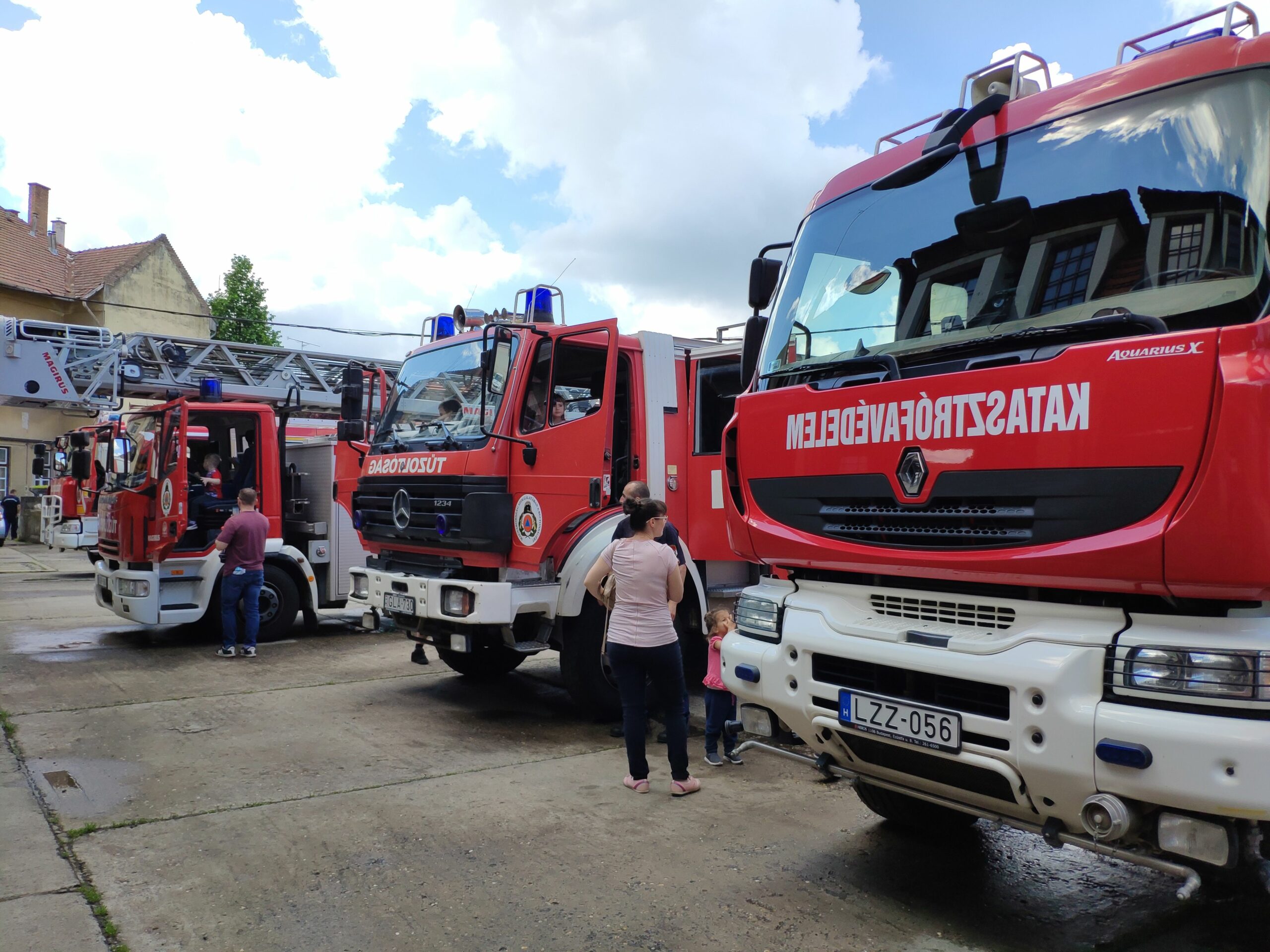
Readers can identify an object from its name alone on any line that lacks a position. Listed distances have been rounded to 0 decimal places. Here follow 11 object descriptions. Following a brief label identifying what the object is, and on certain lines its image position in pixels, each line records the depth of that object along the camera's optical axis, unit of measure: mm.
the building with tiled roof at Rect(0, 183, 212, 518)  26906
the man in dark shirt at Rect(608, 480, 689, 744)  5301
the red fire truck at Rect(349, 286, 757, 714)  6324
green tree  31875
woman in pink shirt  5023
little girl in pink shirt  5488
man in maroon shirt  8938
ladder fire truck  9219
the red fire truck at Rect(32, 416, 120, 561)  14914
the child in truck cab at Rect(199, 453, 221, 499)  9719
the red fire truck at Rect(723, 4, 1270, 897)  2533
